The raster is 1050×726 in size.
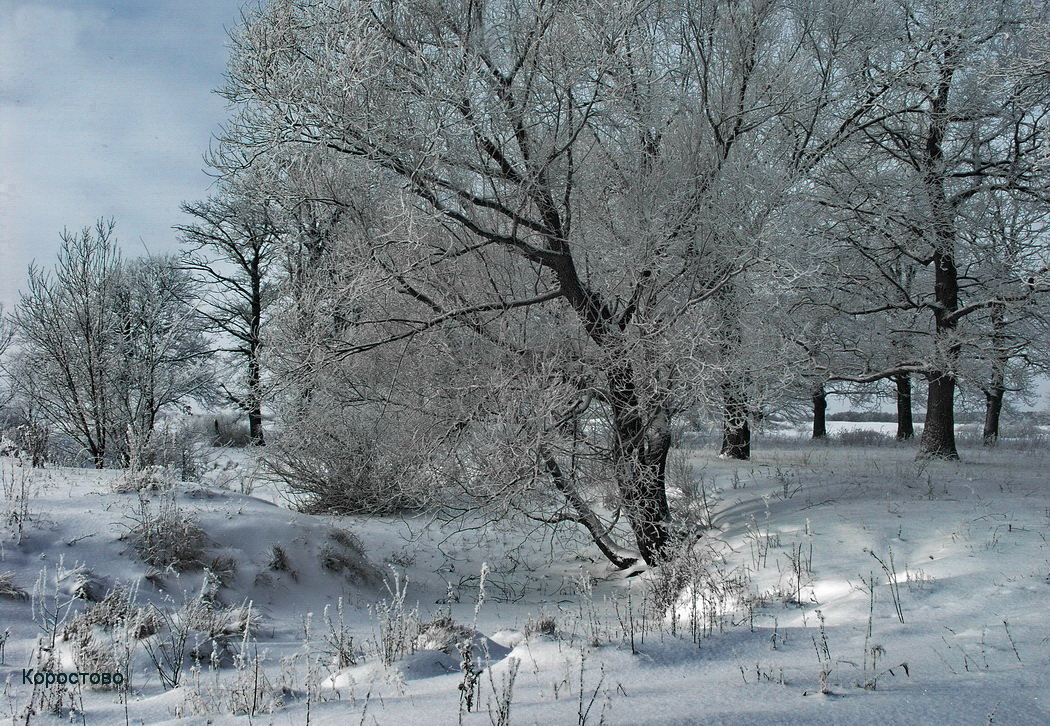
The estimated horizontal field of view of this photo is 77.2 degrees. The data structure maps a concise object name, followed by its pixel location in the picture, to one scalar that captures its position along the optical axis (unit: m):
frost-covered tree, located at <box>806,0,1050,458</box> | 10.22
